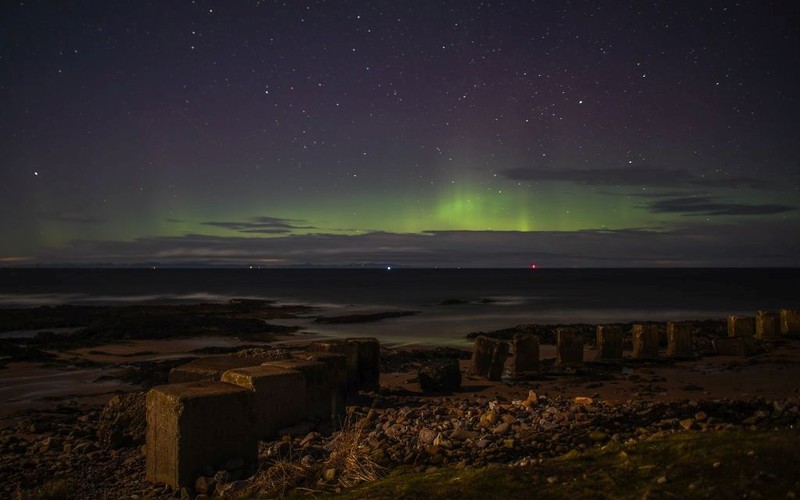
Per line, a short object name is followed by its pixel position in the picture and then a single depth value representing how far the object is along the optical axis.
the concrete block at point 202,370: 8.37
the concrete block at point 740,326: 18.09
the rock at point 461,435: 7.45
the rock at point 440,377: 12.20
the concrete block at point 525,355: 14.23
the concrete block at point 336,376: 9.08
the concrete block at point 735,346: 16.64
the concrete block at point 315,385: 8.43
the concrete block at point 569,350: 15.26
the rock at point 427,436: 7.36
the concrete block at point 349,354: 11.15
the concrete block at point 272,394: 7.42
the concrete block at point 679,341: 16.45
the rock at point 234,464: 6.68
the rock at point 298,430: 7.74
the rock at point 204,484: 6.21
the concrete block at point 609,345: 15.90
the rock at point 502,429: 7.67
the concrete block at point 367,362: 11.84
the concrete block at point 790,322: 19.64
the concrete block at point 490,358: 13.64
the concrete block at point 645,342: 16.12
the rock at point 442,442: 7.05
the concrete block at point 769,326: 19.17
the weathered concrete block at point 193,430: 6.35
